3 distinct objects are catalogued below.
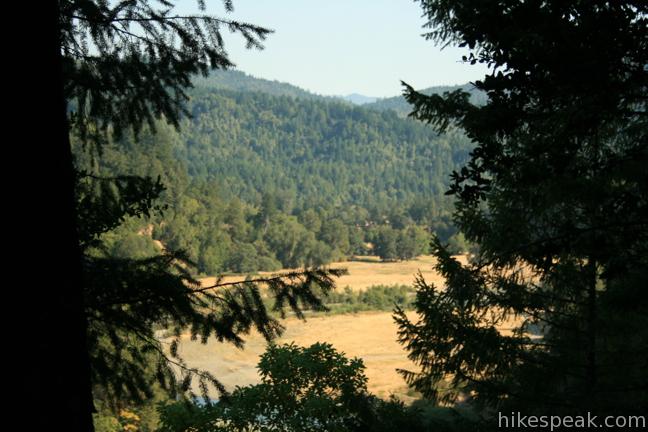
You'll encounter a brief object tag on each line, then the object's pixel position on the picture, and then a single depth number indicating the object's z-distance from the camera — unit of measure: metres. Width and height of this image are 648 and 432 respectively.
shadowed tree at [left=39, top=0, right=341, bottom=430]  7.22
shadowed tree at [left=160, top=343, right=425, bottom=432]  18.22
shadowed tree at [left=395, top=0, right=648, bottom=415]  6.62
